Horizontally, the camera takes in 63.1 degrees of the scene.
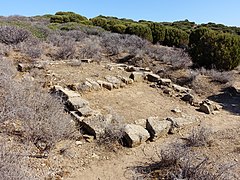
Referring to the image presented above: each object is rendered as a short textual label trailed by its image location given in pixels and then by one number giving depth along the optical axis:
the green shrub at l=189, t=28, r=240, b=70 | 6.83
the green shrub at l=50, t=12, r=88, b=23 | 17.92
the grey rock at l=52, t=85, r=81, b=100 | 4.38
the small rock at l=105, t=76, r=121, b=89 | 5.51
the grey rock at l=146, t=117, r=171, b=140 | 3.54
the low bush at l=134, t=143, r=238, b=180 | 2.42
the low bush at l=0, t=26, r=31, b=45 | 7.76
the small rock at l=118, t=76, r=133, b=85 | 5.78
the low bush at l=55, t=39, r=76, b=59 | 7.63
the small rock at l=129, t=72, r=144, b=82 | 6.07
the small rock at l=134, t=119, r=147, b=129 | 3.90
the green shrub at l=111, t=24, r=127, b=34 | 13.75
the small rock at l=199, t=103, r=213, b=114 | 4.66
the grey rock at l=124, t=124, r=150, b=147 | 3.33
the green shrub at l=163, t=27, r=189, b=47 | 11.42
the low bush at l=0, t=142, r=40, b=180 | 1.91
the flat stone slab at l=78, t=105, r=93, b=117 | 3.83
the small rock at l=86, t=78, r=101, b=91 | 5.17
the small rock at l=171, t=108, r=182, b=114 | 4.55
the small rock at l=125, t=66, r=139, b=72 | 6.75
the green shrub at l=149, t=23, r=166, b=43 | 11.86
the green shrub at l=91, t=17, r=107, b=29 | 16.62
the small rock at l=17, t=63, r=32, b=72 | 5.84
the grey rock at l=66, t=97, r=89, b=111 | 4.05
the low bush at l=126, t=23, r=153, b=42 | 11.84
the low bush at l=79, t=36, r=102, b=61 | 7.93
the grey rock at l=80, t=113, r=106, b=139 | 3.41
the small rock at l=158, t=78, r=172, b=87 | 5.82
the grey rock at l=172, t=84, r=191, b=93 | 5.52
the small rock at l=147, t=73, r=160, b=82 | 6.11
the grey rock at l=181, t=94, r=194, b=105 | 5.09
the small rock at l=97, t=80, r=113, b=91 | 5.35
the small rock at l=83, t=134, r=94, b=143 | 3.33
